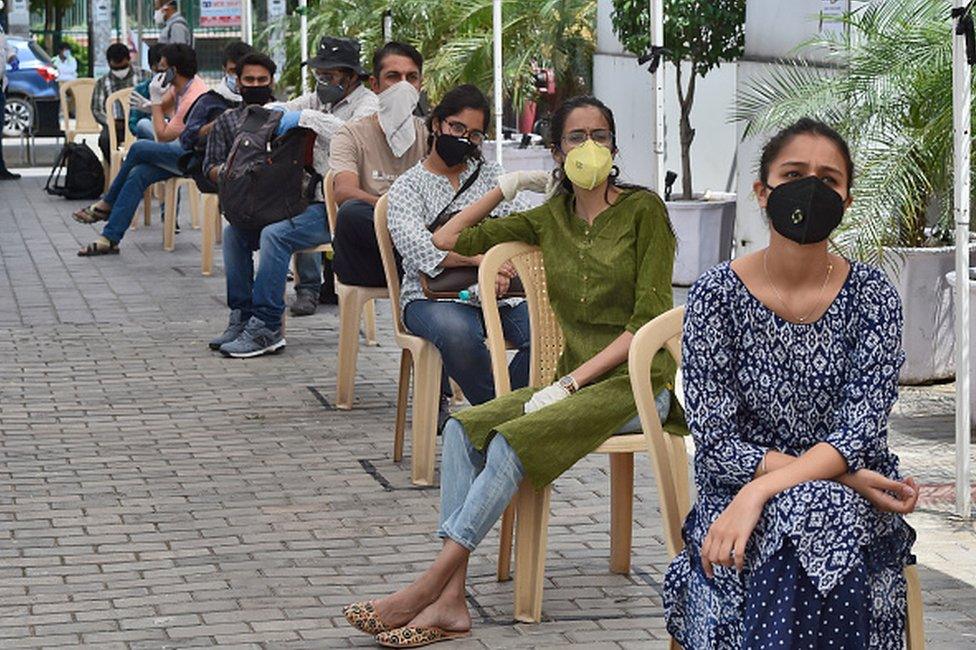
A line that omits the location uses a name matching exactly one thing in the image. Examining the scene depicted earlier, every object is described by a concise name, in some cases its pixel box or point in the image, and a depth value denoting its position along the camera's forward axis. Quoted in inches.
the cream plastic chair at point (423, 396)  327.9
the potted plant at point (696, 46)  543.9
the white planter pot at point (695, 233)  546.6
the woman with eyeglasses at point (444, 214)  320.9
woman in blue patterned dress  186.1
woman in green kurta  239.5
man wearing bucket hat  457.4
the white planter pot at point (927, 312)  403.6
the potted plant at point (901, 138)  371.5
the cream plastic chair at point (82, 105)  919.4
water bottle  329.6
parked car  1241.0
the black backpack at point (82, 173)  845.8
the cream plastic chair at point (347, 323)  380.6
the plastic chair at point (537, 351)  270.2
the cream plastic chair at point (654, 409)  217.7
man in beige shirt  399.8
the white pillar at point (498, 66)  515.4
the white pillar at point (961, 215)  285.6
